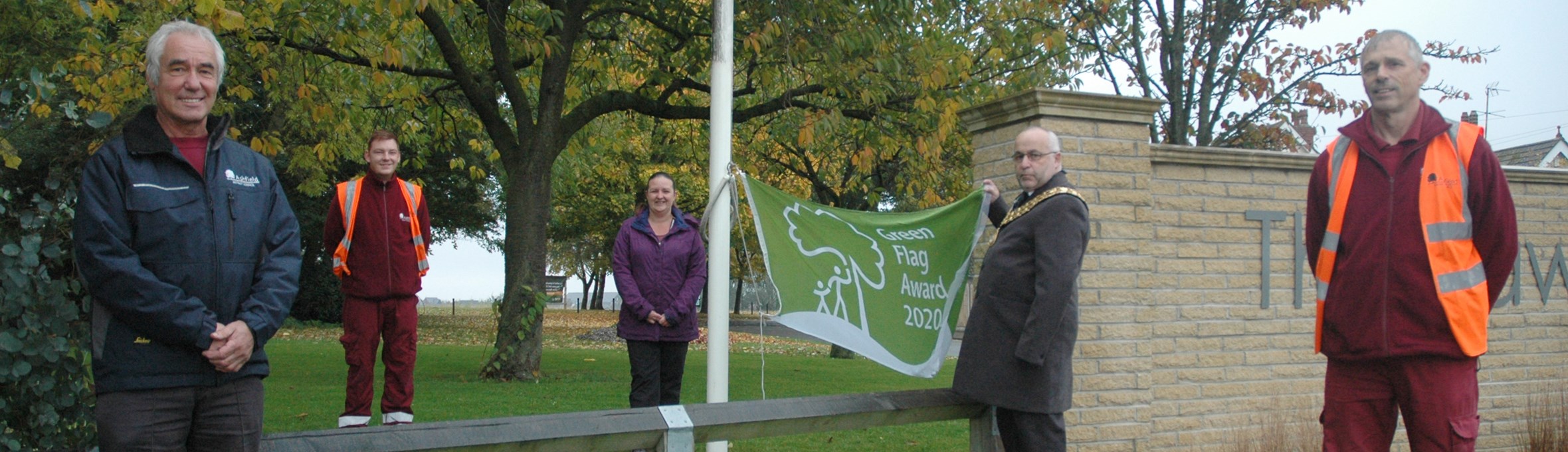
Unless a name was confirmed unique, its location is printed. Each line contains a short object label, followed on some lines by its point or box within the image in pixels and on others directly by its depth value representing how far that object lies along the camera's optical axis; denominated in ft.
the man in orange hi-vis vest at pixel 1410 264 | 12.26
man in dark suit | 14.05
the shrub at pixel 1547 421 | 21.03
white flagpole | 17.51
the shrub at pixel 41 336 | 10.99
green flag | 17.02
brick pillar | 18.72
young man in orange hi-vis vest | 19.49
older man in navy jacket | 9.70
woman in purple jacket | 19.61
